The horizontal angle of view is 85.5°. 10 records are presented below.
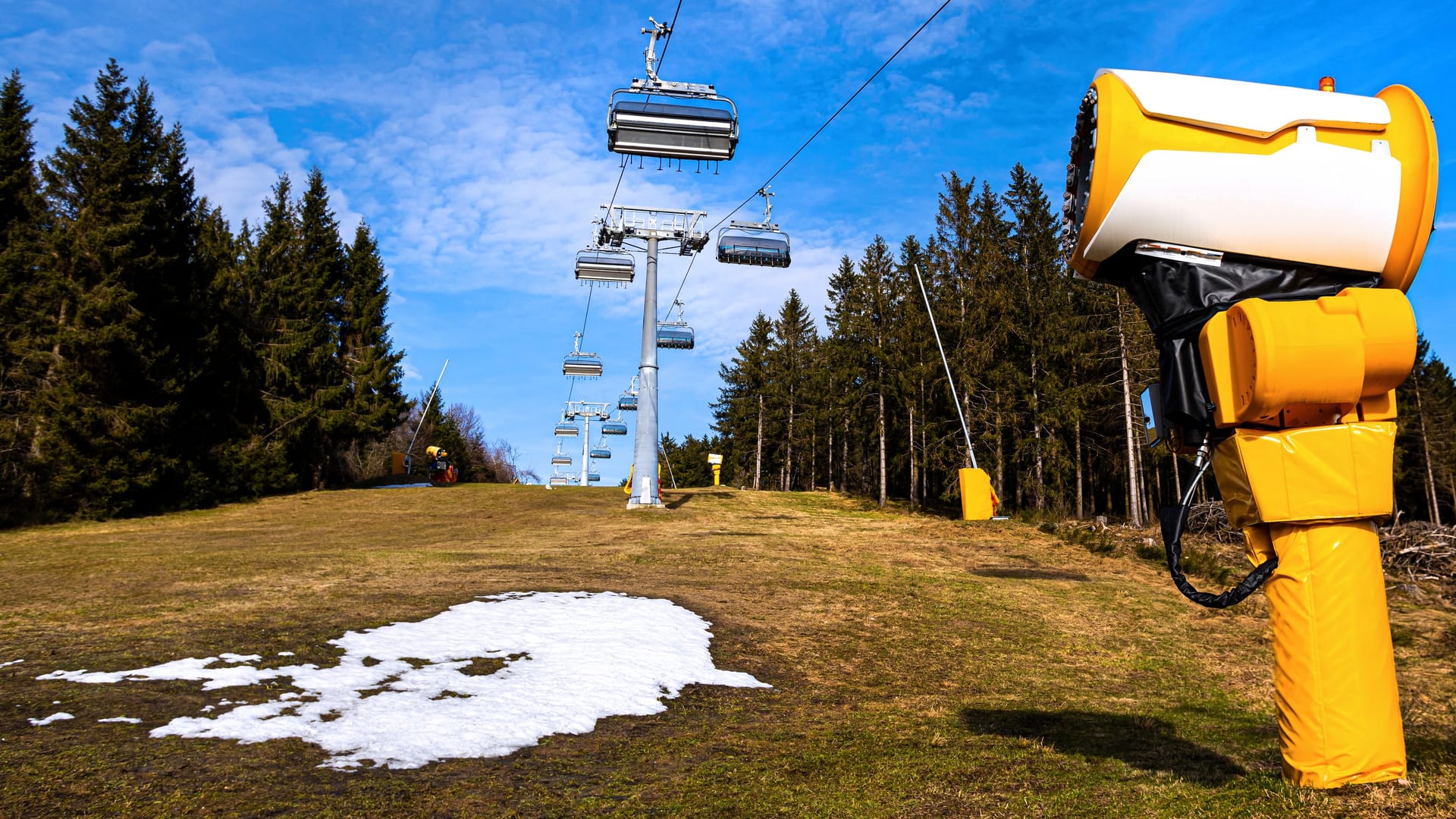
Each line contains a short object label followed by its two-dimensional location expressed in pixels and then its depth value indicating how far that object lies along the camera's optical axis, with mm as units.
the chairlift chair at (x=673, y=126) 20531
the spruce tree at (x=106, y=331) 23188
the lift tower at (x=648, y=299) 27078
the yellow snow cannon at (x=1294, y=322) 3586
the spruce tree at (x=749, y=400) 61031
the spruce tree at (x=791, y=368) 59469
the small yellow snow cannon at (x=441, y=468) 45500
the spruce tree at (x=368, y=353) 41750
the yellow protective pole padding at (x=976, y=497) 21719
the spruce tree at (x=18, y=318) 23031
